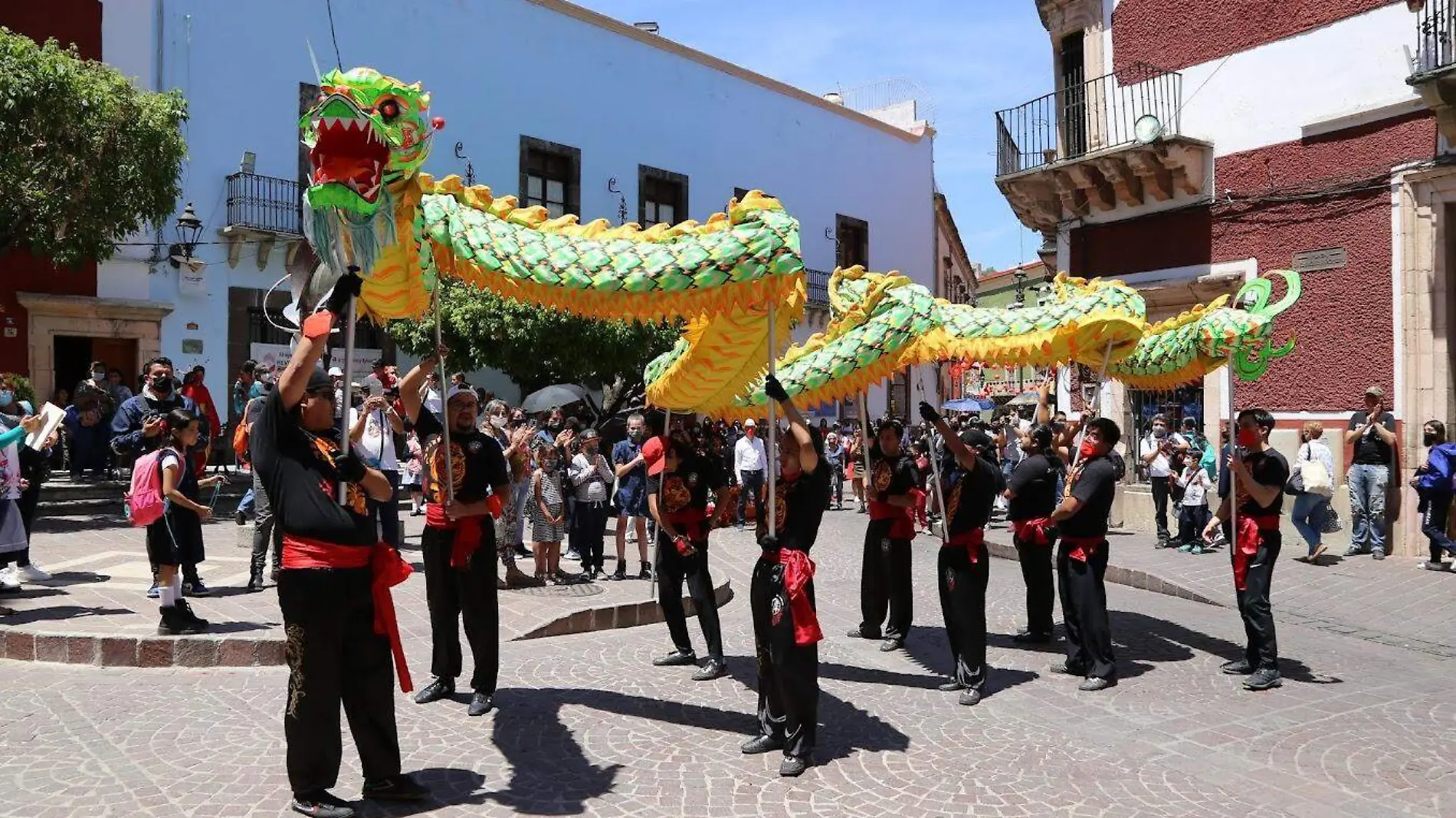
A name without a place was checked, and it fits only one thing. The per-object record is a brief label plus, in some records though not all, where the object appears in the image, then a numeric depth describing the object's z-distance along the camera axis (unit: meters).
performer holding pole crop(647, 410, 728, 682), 6.42
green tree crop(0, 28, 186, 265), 11.57
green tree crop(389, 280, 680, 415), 18.58
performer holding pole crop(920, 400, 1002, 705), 5.93
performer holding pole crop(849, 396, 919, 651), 7.27
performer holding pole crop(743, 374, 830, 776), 4.77
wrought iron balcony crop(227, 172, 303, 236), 18.14
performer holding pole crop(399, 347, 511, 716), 5.49
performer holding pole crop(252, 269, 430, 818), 3.94
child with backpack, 6.59
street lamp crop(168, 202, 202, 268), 16.87
